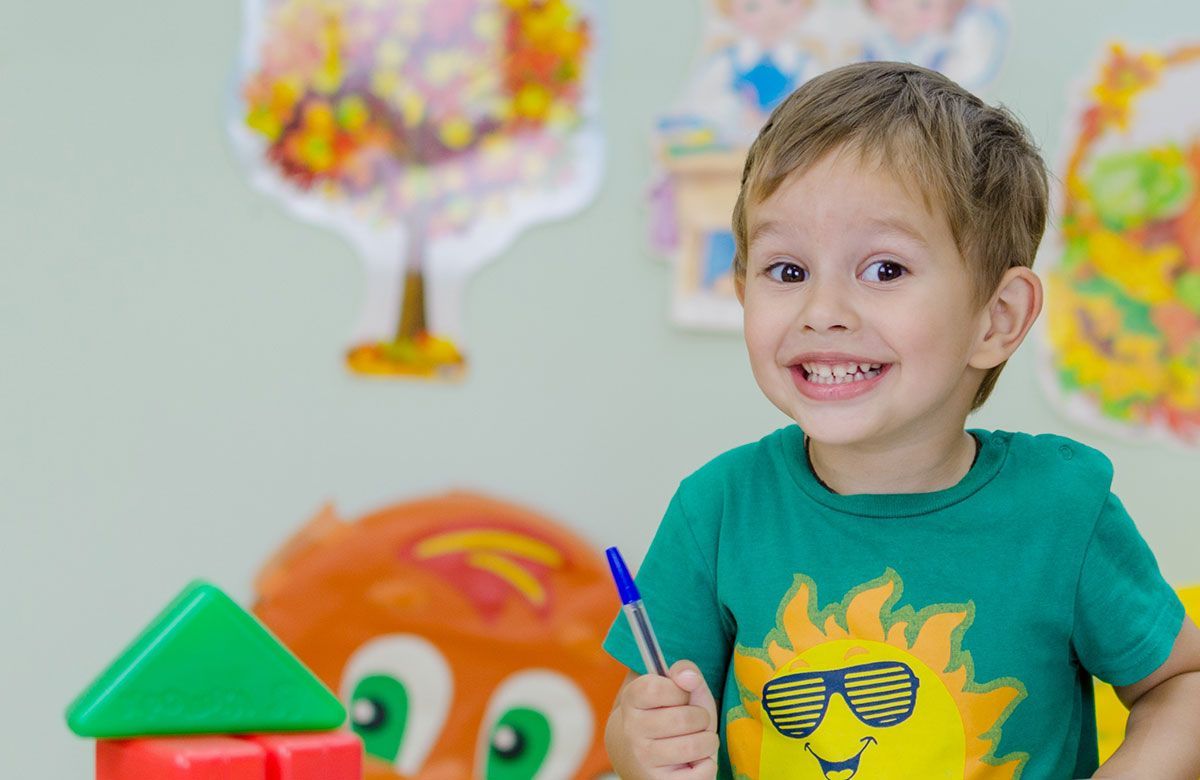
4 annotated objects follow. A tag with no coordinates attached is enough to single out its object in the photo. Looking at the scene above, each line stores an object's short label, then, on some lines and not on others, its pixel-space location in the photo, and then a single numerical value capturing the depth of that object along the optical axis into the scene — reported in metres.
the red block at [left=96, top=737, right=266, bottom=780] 1.03
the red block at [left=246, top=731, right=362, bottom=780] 1.04
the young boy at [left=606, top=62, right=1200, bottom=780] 1.19
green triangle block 1.05
